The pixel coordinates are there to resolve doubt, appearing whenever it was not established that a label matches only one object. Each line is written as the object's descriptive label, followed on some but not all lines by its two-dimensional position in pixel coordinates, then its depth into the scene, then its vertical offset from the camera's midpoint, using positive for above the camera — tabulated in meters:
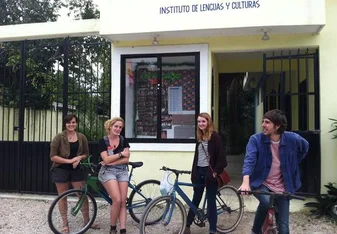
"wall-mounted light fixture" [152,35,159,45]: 6.18 +1.49
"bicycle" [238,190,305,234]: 3.72 -1.01
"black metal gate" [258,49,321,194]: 5.83 +0.23
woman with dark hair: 4.84 -0.46
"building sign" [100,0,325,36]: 5.45 +1.77
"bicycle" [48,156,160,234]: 4.80 -1.09
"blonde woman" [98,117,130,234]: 4.56 -0.57
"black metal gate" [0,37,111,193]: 6.89 +0.52
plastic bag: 4.47 -0.75
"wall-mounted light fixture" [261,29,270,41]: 5.78 +1.49
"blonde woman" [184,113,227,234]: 4.56 -0.49
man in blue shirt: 3.52 -0.35
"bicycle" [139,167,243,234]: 4.40 -1.13
